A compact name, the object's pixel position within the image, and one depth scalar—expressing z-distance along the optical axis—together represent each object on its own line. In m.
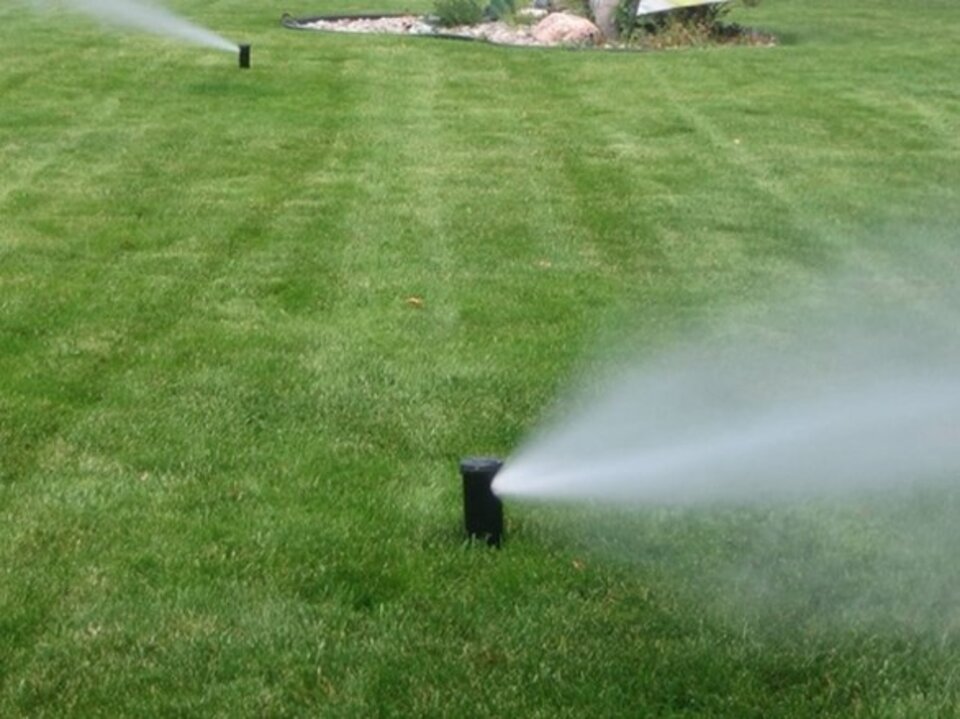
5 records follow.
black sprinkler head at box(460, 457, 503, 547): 5.00
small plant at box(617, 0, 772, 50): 18.22
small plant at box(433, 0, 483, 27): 19.88
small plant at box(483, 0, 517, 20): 20.33
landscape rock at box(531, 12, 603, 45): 18.61
